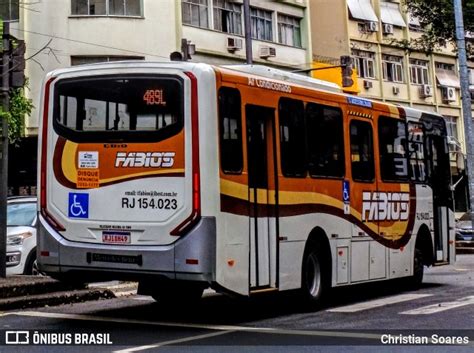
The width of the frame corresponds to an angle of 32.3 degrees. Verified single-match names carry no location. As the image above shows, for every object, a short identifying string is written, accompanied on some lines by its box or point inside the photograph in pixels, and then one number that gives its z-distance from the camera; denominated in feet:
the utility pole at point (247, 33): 81.56
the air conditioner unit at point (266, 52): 121.29
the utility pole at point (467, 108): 85.87
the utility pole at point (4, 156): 41.94
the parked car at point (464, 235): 90.90
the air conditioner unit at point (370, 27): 146.41
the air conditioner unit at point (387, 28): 149.28
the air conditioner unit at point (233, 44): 116.47
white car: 48.78
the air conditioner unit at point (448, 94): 160.35
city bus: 32.58
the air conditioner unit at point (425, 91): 156.04
